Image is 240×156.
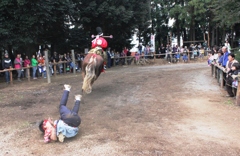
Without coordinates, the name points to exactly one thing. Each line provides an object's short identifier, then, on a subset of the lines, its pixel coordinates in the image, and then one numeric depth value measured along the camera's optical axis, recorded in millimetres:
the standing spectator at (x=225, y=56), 9553
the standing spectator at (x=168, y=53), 21547
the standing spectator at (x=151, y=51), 22703
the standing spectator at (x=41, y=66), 15005
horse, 8578
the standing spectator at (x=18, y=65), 14309
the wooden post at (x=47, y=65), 12830
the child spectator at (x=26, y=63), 15386
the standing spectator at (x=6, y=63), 13891
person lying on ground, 5145
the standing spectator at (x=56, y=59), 17625
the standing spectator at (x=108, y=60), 19972
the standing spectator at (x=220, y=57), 10287
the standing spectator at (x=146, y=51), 22516
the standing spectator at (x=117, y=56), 21402
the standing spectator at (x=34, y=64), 14675
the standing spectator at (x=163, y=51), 23827
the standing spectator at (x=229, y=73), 8117
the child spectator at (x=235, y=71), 7743
